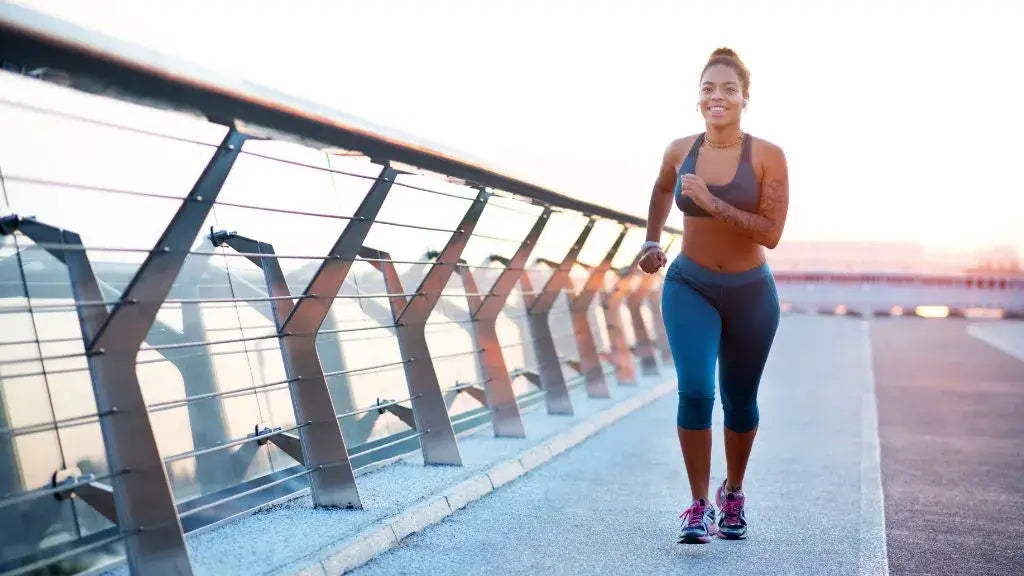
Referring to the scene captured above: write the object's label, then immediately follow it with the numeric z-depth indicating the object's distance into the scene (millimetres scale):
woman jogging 4680
